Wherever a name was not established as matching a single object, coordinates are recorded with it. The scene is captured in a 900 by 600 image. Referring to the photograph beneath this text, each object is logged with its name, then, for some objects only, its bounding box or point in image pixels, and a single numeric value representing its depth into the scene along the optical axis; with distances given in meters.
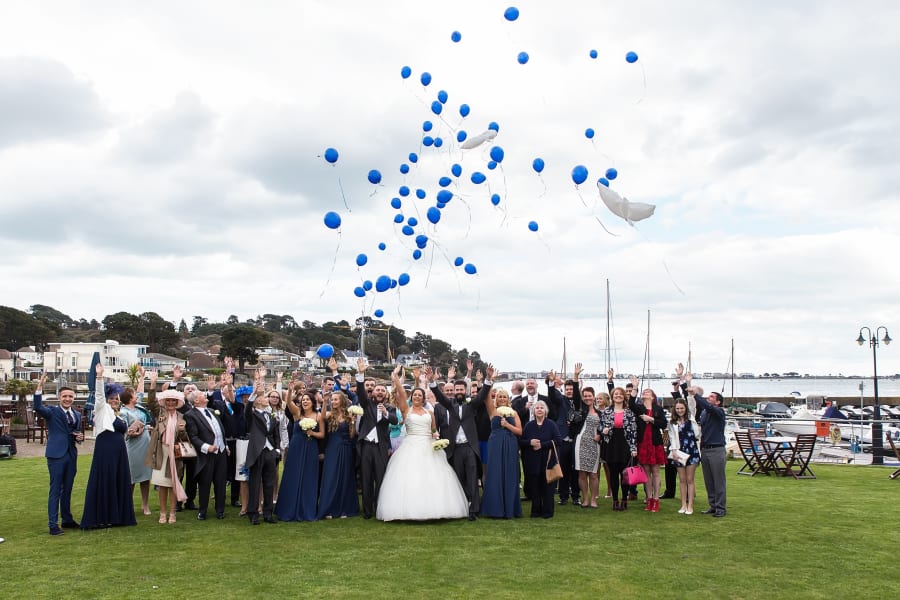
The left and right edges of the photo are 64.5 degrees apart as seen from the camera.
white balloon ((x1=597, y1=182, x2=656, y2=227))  10.71
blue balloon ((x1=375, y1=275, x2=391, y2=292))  13.02
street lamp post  15.73
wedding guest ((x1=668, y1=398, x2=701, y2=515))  9.51
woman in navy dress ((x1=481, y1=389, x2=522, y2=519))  9.22
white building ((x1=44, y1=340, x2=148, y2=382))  93.00
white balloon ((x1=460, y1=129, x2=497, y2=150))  11.76
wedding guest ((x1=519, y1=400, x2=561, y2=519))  9.25
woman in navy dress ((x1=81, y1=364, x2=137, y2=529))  8.44
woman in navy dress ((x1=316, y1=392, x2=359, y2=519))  9.29
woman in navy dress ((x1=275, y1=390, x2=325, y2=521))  9.12
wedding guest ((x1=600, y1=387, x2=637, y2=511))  9.80
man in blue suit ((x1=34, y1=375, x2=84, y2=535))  8.23
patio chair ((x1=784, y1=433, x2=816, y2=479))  13.39
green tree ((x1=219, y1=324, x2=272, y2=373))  96.94
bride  8.71
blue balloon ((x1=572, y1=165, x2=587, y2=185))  11.17
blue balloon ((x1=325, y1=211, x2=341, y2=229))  11.98
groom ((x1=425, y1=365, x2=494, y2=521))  9.35
